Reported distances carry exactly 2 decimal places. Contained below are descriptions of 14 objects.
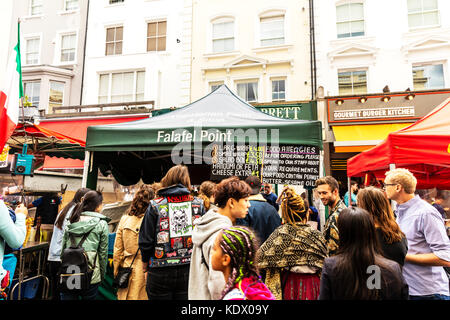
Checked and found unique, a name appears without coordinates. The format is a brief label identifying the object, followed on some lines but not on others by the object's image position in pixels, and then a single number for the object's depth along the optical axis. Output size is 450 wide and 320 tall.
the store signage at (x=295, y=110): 11.55
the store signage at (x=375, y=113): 10.96
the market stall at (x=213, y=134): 4.30
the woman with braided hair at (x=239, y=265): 1.64
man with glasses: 2.66
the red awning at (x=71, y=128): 13.14
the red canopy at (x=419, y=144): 3.81
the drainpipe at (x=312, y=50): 12.36
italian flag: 4.17
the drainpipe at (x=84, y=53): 15.32
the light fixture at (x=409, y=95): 10.98
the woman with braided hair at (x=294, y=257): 2.72
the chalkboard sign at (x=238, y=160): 4.62
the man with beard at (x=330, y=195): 3.12
